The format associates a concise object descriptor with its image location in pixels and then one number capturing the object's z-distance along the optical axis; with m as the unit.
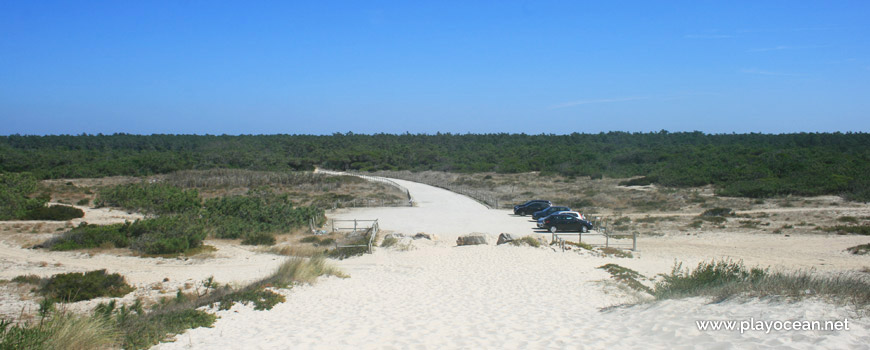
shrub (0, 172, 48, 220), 27.70
